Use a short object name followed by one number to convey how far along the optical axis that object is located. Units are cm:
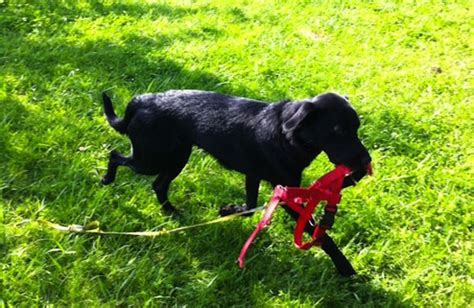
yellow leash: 336
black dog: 280
